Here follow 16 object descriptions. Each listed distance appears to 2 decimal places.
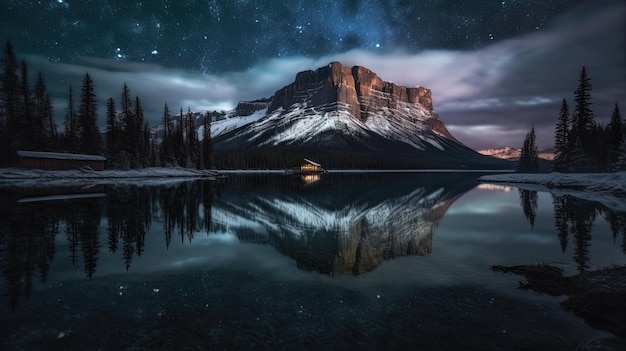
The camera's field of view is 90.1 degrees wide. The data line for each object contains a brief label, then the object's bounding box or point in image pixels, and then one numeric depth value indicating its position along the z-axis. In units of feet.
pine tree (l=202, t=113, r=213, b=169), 373.22
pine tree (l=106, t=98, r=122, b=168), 248.42
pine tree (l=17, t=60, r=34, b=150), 207.82
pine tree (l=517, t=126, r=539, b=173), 377.09
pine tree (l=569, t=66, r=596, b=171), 218.38
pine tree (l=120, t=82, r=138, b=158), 258.57
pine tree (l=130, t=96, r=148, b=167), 262.55
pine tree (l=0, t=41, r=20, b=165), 201.05
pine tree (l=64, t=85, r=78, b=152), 233.35
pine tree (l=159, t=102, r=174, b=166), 306.29
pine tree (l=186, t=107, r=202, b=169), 350.02
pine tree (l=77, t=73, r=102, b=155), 238.89
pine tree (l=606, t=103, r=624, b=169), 219.51
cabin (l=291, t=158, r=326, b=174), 464.24
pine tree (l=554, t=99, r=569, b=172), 238.48
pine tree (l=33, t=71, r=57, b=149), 219.20
